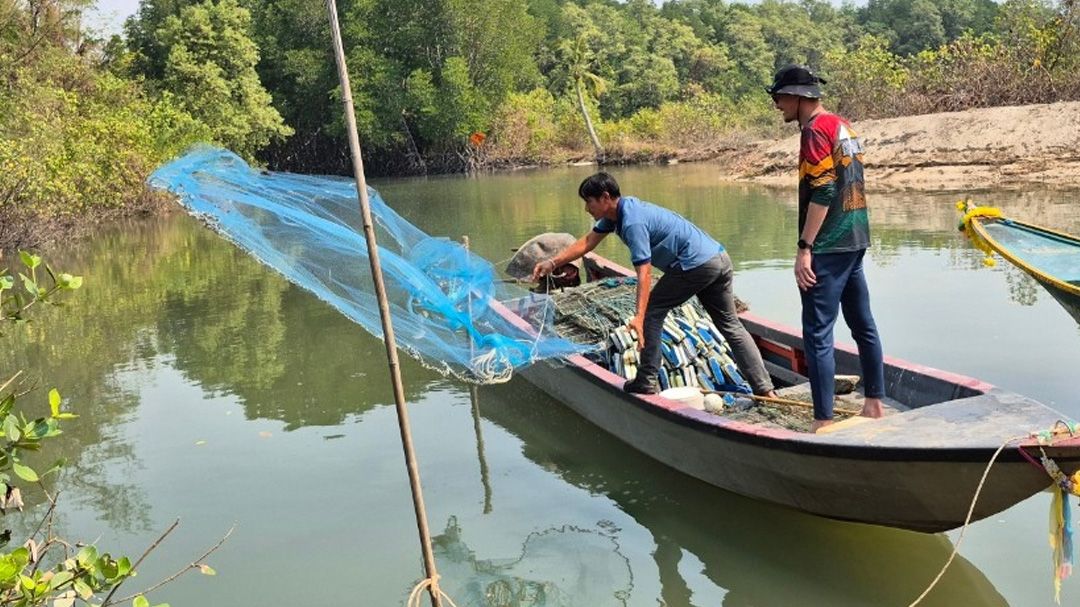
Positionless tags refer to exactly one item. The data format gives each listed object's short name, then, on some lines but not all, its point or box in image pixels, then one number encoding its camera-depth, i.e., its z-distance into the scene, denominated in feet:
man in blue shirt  15.48
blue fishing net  16.22
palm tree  118.11
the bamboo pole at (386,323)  9.78
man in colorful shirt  13.11
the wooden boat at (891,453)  10.68
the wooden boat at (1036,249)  16.38
